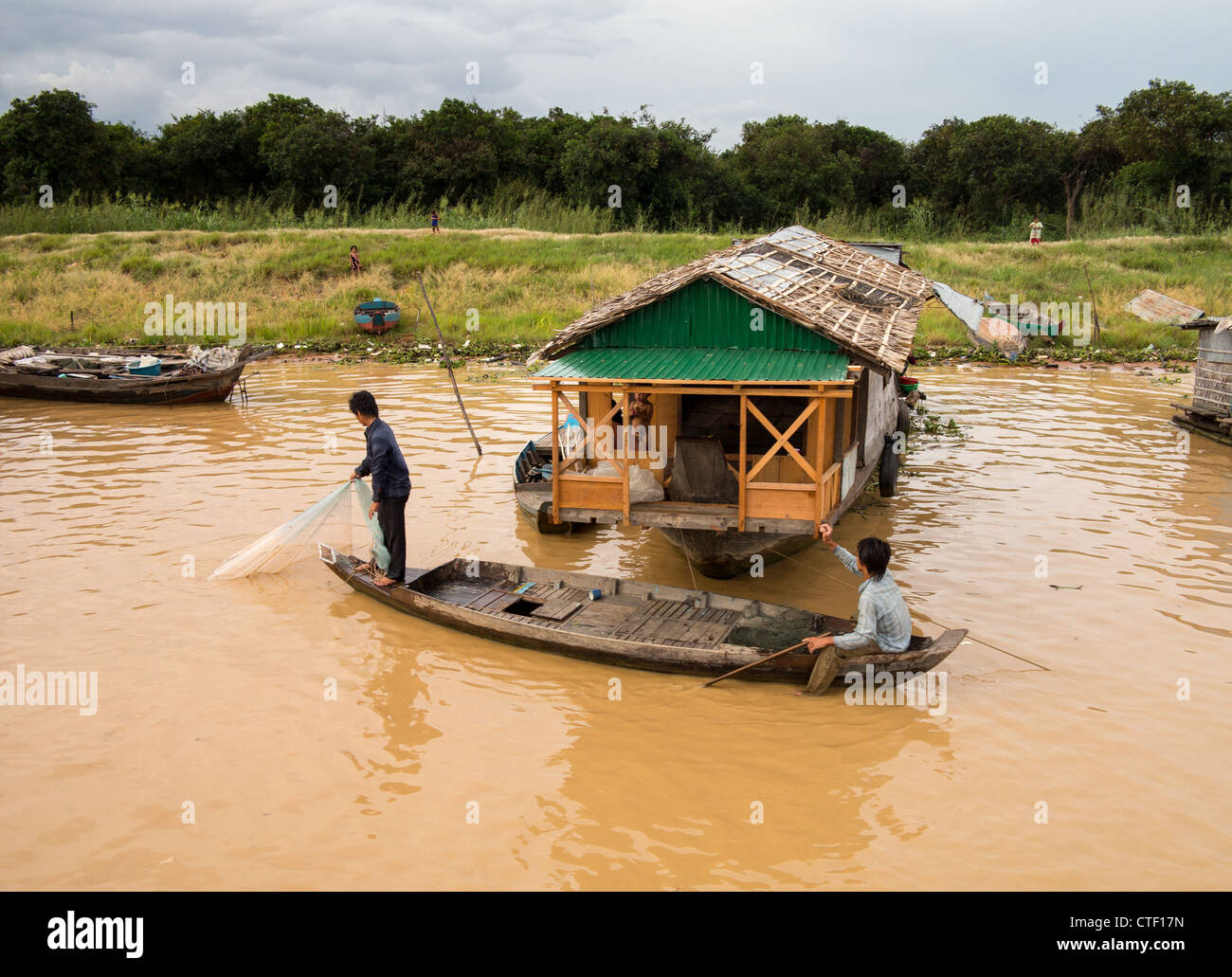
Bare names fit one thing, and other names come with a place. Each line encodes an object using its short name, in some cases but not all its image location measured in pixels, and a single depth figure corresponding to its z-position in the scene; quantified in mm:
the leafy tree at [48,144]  35688
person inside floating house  9523
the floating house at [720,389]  7973
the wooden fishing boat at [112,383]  18469
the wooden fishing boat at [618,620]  7023
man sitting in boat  6551
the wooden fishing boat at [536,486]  10547
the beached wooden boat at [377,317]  25250
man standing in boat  8156
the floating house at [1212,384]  14477
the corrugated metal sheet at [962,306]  12369
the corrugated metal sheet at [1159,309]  23795
